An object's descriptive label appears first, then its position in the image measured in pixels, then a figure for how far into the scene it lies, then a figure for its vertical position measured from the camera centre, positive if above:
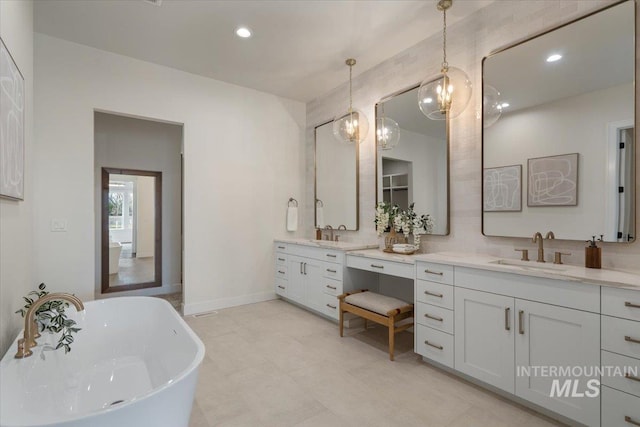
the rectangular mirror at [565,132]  1.96 +0.59
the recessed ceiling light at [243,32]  3.02 +1.80
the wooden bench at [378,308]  2.66 -0.88
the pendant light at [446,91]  2.56 +1.04
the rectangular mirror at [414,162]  2.99 +0.55
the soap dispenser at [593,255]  1.99 -0.27
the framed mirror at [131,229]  4.73 -0.30
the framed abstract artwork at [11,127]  1.64 +0.50
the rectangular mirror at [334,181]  4.04 +0.44
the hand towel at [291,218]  4.78 -0.09
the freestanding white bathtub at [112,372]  1.27 -0.95
